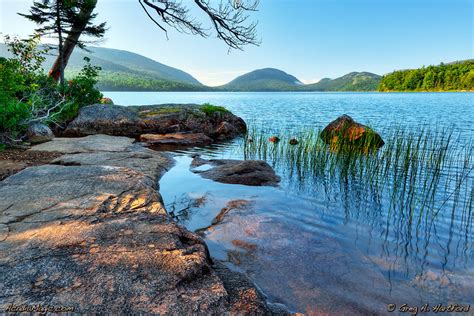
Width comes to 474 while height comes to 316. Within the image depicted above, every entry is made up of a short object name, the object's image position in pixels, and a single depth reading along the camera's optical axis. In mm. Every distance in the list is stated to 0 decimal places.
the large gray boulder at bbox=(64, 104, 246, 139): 12578
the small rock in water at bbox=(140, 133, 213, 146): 11133
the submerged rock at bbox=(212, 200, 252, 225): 4352
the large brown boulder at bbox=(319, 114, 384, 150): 8508
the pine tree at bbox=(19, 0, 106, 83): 15086
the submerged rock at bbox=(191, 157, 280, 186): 6316
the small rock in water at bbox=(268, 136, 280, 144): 11746
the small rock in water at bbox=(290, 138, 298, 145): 10776
